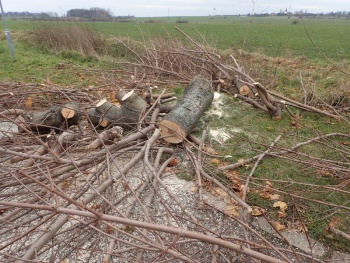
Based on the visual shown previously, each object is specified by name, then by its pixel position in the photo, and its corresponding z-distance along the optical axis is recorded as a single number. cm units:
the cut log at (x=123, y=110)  411
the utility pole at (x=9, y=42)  1049
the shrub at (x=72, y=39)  1203
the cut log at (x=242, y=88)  532
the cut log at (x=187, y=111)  371
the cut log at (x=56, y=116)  403
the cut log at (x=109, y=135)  347
